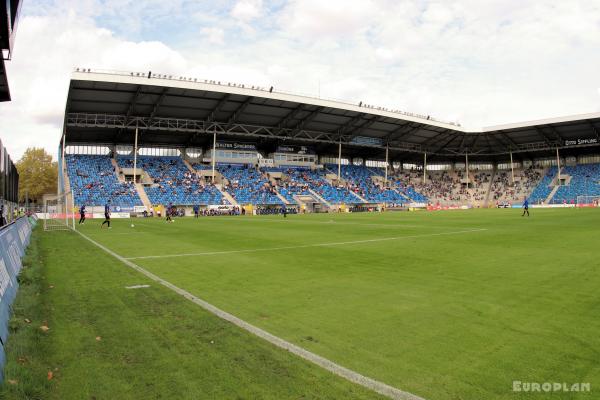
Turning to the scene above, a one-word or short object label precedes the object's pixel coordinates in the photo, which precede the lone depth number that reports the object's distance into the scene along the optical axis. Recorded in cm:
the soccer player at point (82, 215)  3481
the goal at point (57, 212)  4156
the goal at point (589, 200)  6606
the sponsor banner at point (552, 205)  6788
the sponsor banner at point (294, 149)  7439
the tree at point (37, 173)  8531
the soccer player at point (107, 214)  2940
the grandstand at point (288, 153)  5197
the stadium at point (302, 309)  386
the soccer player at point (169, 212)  3700
